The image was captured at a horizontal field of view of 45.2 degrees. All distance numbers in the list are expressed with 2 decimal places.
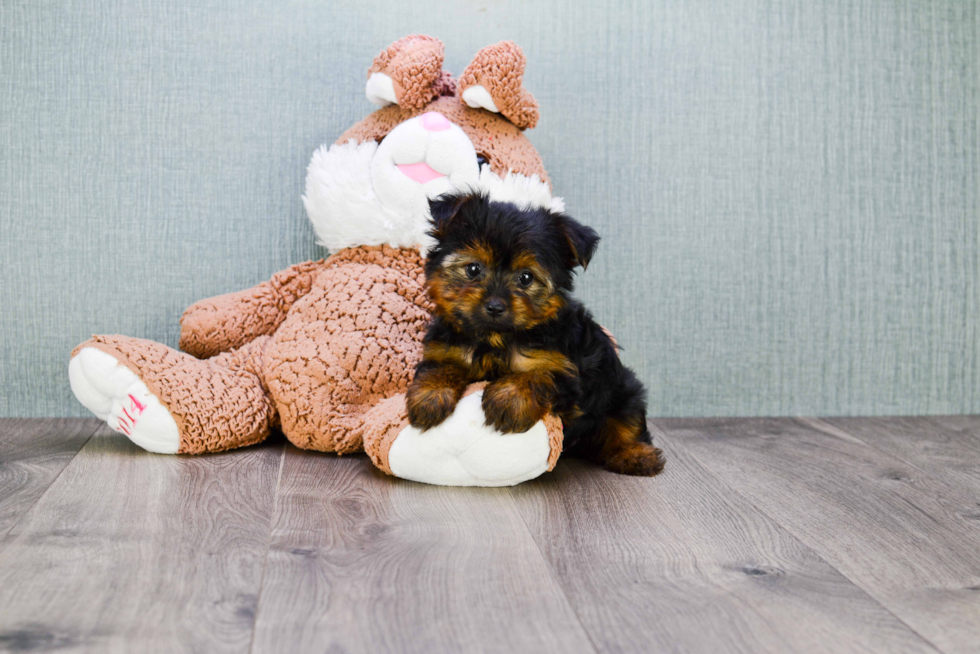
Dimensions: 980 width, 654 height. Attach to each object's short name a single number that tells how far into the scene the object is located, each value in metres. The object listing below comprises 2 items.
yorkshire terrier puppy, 0.80
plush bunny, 0.88
